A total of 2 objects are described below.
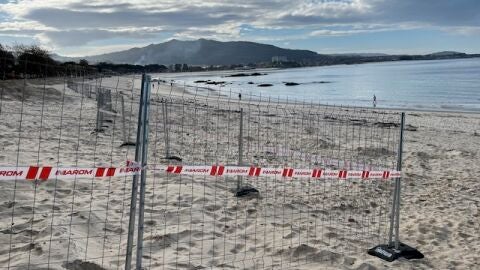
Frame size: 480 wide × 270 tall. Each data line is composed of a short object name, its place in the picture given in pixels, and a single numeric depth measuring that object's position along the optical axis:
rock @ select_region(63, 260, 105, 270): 4.81
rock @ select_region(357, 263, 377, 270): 5.65
